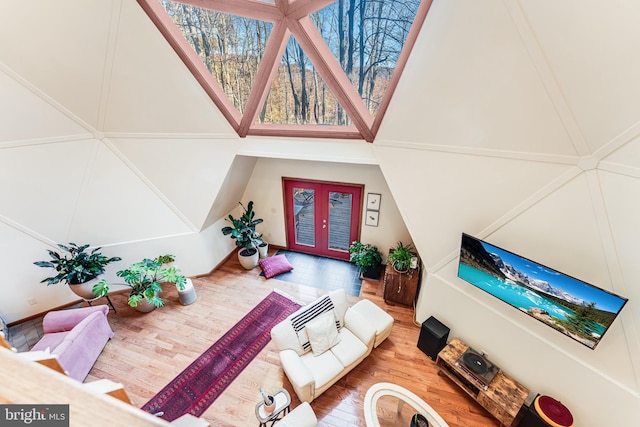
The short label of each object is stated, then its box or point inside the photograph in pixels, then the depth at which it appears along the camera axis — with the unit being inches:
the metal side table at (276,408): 98.5
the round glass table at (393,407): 107.6
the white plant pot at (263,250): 232.2
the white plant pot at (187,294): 176.6
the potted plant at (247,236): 208.4
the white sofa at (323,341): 120.8
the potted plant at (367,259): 203.9
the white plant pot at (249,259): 215.0
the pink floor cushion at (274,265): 211.6
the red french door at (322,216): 214.1
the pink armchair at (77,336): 125.0
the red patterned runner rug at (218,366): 125.6
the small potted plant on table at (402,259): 174.9
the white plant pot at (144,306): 170.3
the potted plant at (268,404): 99.5
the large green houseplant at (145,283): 154.9
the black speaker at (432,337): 140.6
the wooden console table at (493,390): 112.8
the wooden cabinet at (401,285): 174.1
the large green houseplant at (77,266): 151.1
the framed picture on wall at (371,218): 208.2
